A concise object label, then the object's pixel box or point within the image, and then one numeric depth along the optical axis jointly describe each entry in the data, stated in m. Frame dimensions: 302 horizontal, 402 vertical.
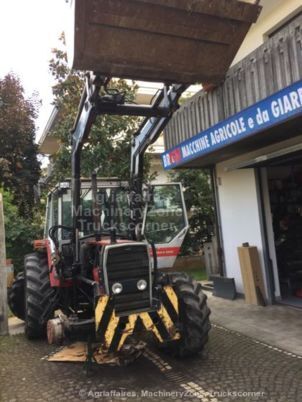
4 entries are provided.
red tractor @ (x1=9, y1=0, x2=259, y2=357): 4.21
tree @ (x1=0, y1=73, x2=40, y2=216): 16.17
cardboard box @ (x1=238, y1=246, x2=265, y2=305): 7.55
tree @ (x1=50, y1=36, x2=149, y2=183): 9.61
